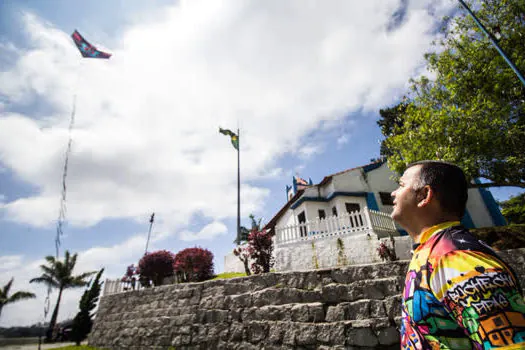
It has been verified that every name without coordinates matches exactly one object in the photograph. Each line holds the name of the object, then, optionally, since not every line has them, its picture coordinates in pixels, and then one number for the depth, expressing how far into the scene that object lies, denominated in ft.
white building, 30.01
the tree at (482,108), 28.48
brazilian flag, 68.13
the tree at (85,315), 38.88
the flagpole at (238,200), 52.43
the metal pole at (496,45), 18.81
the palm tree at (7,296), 78.85
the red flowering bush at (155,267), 43.73
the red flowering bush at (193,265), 37.50
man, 2.91
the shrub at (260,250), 28.96
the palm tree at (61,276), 84.69
